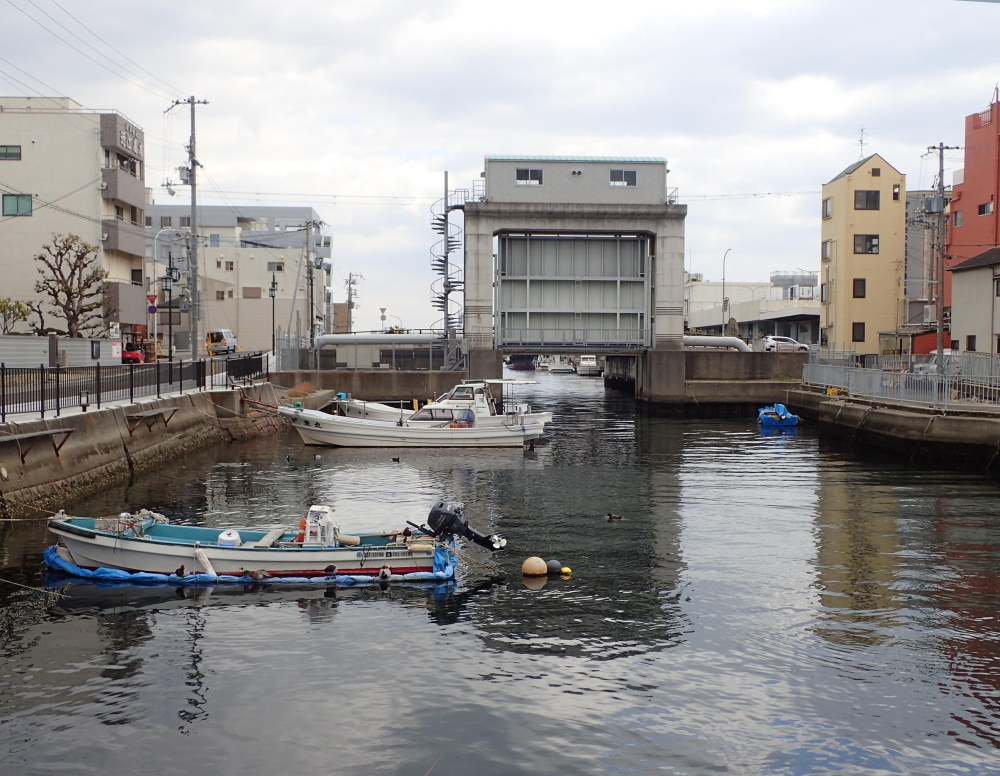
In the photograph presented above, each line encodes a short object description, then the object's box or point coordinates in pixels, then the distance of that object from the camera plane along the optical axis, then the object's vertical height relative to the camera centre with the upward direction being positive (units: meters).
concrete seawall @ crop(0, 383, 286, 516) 23.14 -2.59
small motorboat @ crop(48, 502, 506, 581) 18.03 -3.64
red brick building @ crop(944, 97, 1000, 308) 62.06 +11.92
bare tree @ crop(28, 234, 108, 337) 53.06 +4.72
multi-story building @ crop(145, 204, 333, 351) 91.48 +8.90
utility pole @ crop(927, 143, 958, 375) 45.41 +5.78
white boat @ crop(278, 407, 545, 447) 40.34 -2.97
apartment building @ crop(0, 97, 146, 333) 59.16 +11.45
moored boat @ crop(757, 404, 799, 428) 52.03 -3.04
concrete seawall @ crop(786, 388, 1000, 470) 34.38 -2.65
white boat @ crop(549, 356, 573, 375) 146.38 -0.33
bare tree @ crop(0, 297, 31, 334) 51.00 +2.84
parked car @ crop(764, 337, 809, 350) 75.64 +1.75
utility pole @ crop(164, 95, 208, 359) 48.44 +7.36
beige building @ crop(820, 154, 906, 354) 71.31 +8.74
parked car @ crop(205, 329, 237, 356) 74.81 +1.76
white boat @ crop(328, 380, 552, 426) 41.78 -2.20
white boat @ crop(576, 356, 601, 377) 130.88 -0.43
